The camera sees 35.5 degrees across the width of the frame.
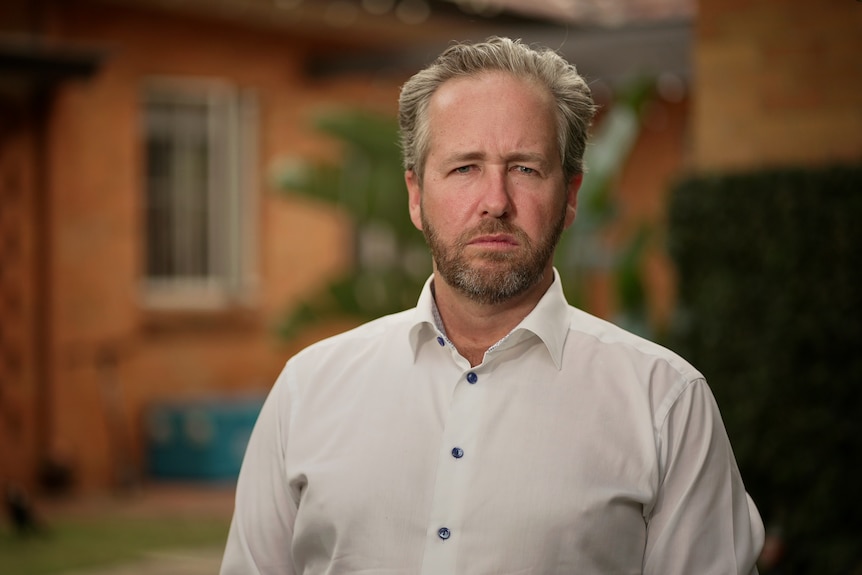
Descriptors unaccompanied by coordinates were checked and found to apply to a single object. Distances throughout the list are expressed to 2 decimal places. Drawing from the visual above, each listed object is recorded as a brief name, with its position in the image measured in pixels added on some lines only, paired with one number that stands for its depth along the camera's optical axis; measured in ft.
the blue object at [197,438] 36.27
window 38.22
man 7.01
